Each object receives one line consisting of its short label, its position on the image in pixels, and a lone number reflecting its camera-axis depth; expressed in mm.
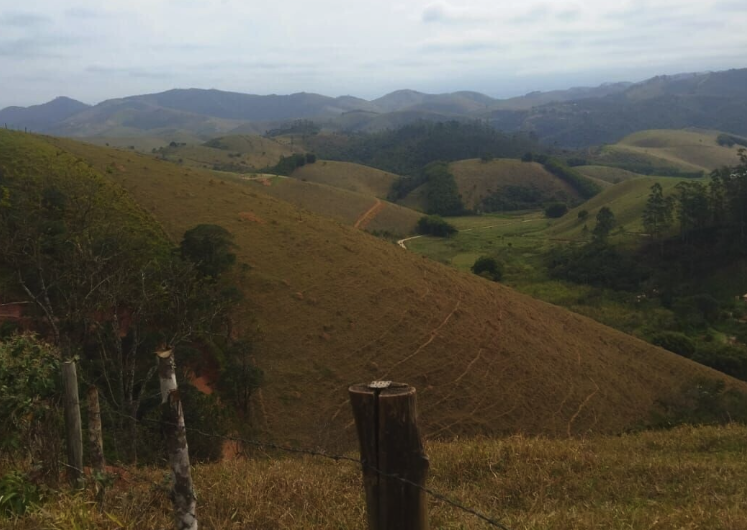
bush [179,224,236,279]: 26391
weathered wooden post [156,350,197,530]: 4422
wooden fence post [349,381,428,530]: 3512
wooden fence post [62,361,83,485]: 5500
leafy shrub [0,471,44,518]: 5062
